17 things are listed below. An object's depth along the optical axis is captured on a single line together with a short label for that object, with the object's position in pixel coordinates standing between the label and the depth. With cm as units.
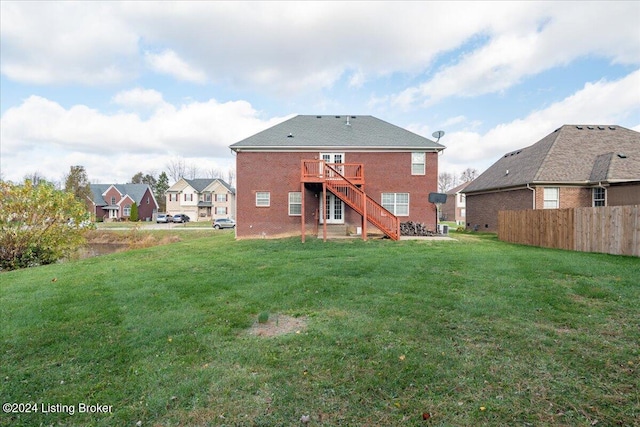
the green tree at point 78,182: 5097
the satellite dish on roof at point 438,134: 2050
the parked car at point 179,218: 5009
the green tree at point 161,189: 7175
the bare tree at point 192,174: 8445
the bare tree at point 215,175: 8774
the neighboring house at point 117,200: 5694
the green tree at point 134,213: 5444
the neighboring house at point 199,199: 5588
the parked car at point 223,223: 3697
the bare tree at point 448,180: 9094
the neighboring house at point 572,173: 1838
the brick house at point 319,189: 1983
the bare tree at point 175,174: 8169
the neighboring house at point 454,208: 5303
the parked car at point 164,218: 4872
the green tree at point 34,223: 1348
